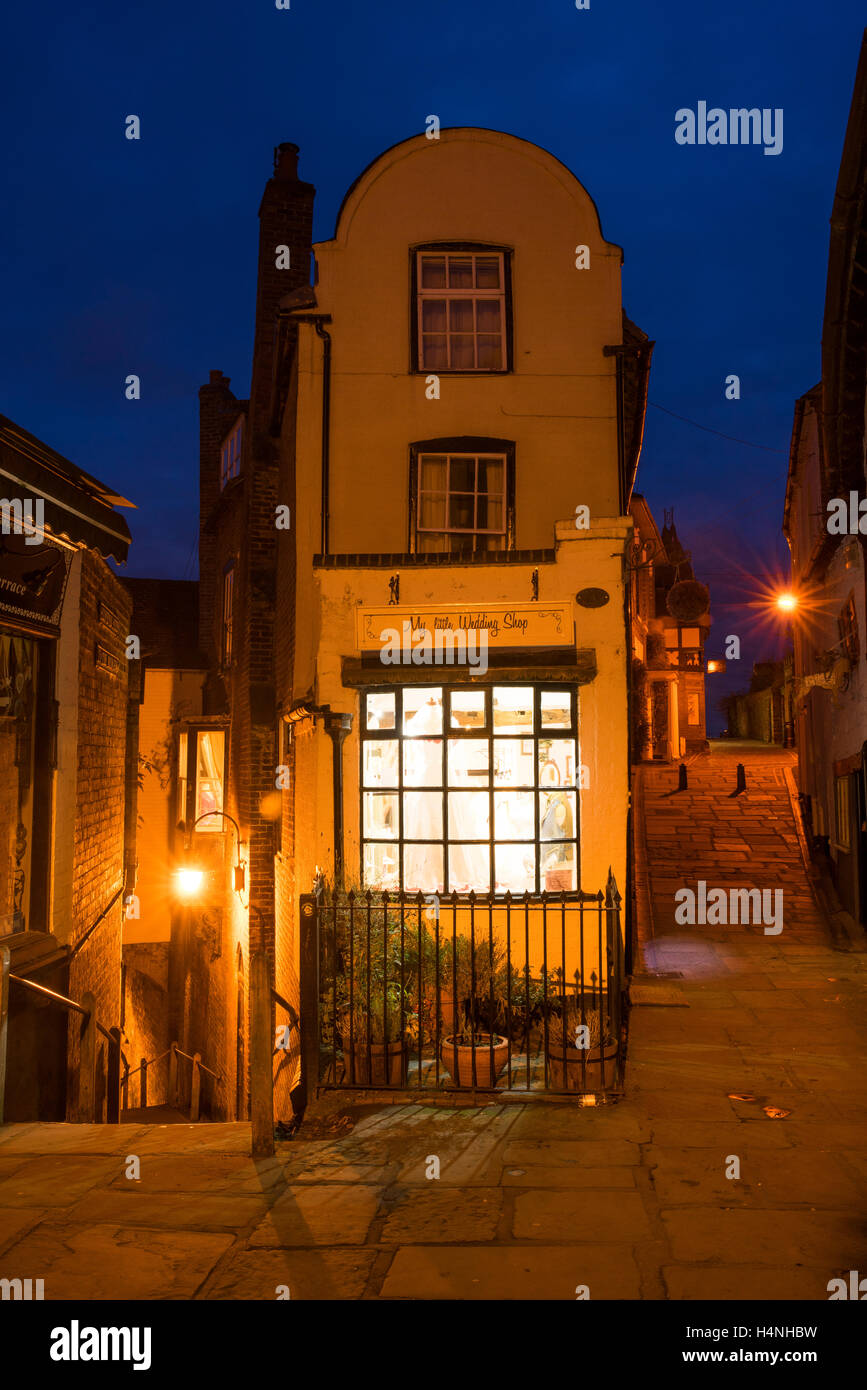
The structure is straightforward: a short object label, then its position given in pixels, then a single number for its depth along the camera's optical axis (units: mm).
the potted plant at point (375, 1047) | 7086
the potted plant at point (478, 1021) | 7035
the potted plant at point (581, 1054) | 6922
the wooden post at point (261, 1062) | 5965
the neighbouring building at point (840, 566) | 11359
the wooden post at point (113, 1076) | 11820
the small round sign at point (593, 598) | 10195
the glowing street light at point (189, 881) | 14297
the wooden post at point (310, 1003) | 6973
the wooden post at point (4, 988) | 6891
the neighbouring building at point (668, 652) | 29938
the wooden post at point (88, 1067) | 9320
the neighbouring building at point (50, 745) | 7781
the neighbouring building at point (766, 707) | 34038
